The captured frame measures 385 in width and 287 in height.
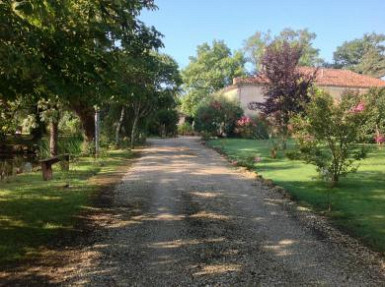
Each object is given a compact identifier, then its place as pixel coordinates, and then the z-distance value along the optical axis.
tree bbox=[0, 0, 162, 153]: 6.07
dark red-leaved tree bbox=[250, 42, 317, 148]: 23.28
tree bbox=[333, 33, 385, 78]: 76.81
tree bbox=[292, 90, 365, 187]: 12.28
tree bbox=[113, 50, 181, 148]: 25.77
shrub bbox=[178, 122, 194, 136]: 53.82
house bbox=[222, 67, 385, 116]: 48.89
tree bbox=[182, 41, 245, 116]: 75.12
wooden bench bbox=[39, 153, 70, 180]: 13.96
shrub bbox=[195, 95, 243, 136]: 40.25
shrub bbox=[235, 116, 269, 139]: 34.60
